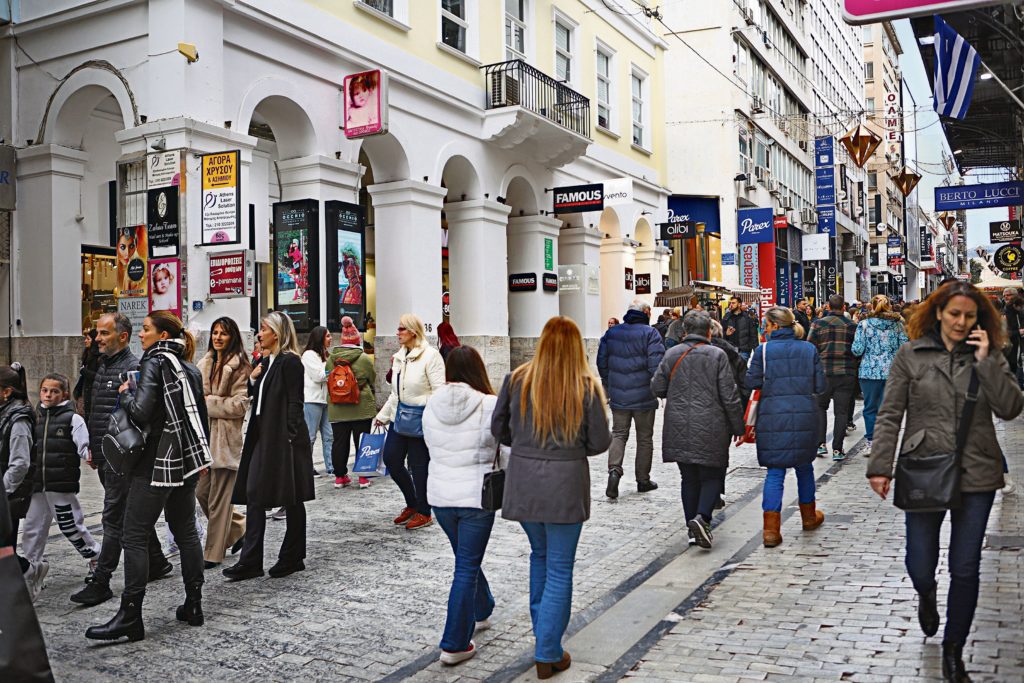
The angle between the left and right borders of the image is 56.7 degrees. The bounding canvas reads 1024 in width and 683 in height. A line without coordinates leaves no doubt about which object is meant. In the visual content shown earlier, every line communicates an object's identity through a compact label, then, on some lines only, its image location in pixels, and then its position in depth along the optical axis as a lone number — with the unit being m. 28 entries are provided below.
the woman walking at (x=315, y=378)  10.26
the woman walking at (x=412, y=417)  8.10
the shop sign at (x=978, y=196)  20.59
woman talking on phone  4.42
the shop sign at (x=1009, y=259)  24.31
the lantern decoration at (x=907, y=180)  29.46
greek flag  13.95
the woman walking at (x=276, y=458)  6.58
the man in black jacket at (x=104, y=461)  6.04
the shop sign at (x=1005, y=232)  26.19
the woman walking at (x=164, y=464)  5.35
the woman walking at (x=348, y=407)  10.32
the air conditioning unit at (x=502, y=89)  19.61
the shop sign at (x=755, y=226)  33.50
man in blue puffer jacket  9.44
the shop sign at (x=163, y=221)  12.48
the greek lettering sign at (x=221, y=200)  12.13
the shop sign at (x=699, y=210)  32.69
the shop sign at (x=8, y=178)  14.30
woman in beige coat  6.93
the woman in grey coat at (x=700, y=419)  7.15
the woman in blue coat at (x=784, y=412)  7.28
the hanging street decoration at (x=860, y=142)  27.64
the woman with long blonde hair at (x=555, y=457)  4.64
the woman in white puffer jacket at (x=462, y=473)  4.86
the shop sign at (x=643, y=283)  27.06
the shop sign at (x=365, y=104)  14.98
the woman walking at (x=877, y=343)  11.13
